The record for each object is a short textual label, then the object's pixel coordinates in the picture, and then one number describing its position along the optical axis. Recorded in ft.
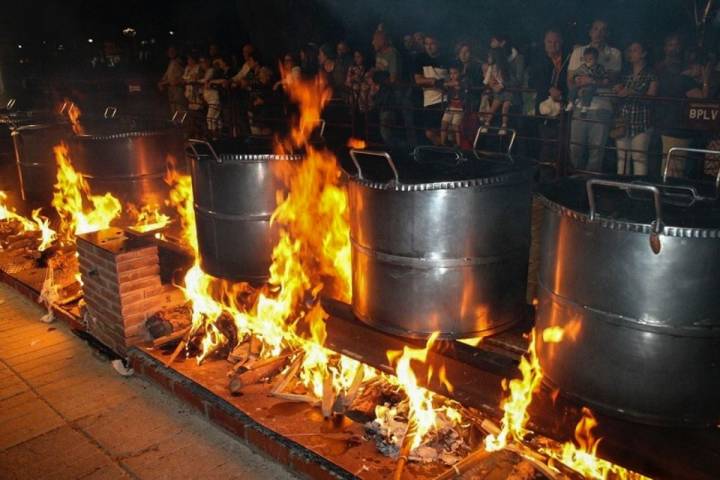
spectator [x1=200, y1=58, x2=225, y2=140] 42.42
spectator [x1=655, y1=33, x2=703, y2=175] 24.26
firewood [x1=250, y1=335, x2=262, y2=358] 19.01
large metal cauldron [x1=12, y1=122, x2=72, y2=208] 34.01
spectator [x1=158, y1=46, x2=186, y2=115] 46.68
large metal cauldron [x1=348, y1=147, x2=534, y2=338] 14.05
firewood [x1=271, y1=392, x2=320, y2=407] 16.64
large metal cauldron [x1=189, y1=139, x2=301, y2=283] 19.48
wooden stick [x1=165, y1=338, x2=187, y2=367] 19.22
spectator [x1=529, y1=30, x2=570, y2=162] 27.32
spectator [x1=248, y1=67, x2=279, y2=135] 39.22
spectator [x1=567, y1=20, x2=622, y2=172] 25.68
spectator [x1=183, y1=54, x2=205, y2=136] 42.63
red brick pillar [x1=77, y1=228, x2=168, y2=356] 20.38
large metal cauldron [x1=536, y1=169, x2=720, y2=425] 10.41
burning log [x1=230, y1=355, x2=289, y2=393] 17.40
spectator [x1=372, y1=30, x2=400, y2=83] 33.96
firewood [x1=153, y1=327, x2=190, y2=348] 20.25
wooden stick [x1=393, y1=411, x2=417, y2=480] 13.56
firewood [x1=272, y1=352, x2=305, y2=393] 17.31
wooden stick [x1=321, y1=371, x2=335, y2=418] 16.14
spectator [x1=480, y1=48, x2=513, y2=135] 28.94
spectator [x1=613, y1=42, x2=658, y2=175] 24.63
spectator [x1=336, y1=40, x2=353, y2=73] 35.63
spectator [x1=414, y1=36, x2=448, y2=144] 31.22
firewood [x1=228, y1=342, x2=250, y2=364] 18.89
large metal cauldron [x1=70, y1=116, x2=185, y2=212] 28.63
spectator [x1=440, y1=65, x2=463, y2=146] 30.42
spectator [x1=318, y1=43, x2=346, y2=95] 35.68
